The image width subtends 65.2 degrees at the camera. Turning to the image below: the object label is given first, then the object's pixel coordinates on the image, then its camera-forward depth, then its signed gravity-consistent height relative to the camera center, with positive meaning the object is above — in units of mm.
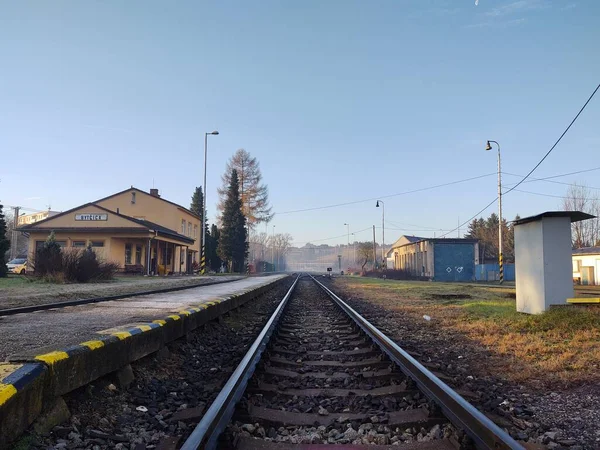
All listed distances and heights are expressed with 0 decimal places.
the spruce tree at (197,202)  78688 +9989
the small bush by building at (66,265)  20125 -199
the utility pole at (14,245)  74800 +2575
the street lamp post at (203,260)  41875 +97
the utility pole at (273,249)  132725 +3447
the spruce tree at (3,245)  25016 +823
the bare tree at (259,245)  125062 +4500
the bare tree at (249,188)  62062 +9726
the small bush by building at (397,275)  53644 -1547
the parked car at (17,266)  35562 -460
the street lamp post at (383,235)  60206 +3455
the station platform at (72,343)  2963 -896
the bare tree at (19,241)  87444 +4215
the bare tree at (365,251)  88856 +2039
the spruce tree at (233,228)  57094 +4024
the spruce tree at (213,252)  62531 +1209
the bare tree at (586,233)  59312 +3790
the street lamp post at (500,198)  31406 +4385
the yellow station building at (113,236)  36625 +2011
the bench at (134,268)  36469 -608
